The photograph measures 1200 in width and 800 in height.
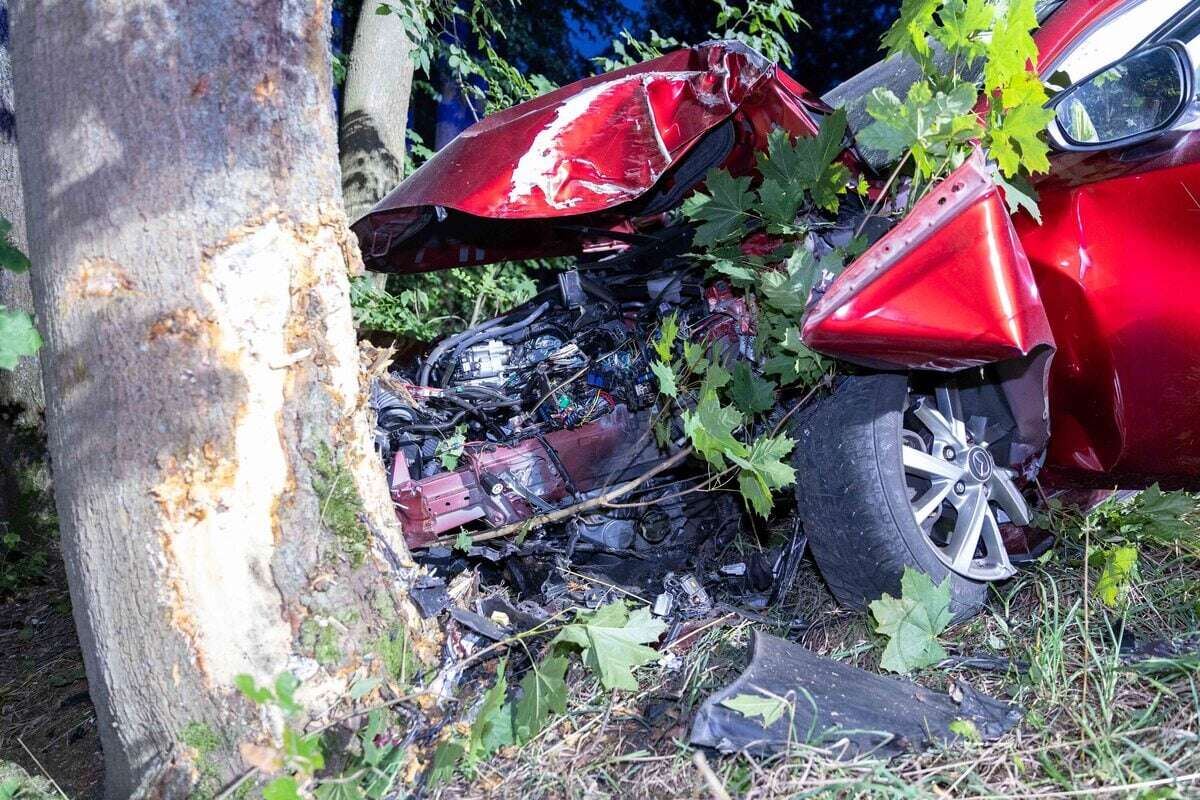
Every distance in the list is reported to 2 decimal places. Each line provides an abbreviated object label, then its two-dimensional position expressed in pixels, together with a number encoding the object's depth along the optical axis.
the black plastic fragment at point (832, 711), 1.69
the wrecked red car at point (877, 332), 2.01
